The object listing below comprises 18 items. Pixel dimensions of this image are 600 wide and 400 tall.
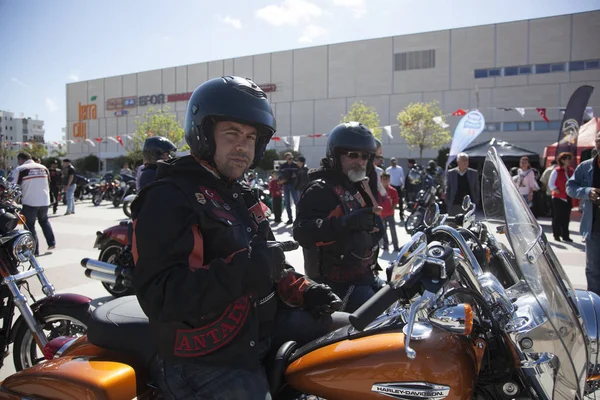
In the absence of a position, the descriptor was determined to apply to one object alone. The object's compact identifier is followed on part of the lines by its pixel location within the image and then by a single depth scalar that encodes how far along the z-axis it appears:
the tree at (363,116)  33.59
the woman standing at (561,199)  8.53
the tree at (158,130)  40.41
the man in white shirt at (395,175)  11.91
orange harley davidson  1.29
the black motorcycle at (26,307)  2.90
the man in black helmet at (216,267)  1.33
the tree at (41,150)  53.09
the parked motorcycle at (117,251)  4.03
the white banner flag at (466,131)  13.06
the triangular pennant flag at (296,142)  27.85
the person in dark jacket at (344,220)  2.72
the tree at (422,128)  32.22
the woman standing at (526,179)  10.57
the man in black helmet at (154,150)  5.23
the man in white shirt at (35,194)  7.57
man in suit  7.48
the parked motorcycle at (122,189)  15.22
